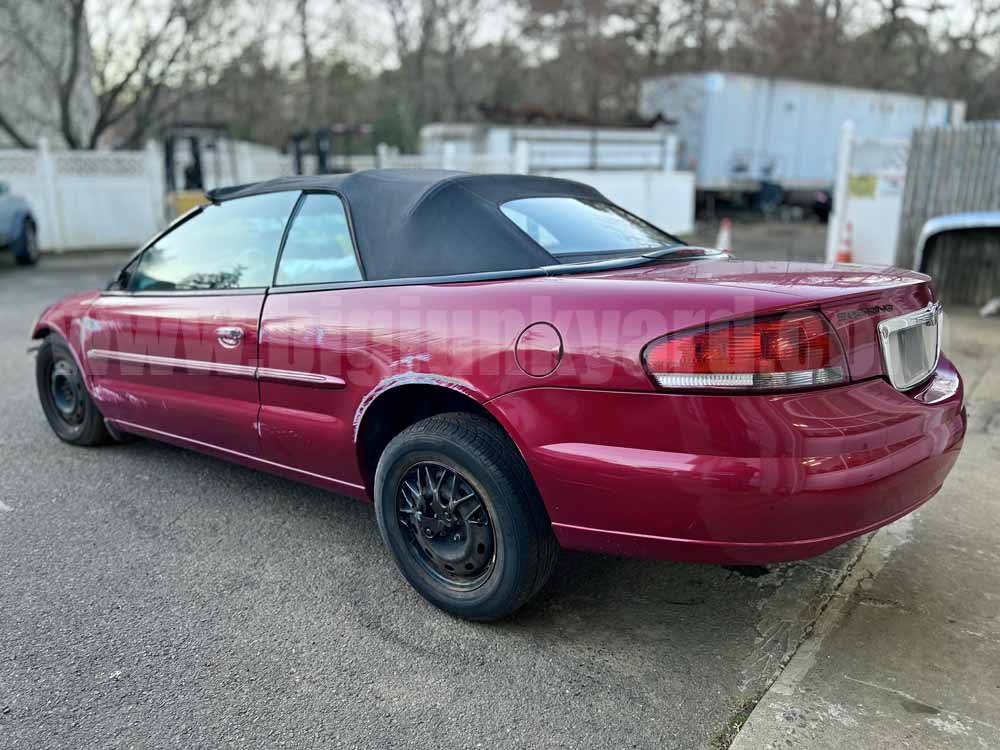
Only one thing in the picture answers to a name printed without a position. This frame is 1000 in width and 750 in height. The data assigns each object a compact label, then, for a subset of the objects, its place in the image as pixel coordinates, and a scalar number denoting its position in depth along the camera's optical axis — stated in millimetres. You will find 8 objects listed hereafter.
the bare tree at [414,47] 26438
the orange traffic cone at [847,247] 10133
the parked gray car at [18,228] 12133
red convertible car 2168
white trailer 21016
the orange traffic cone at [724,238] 11347
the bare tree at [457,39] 26906
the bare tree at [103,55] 16844
